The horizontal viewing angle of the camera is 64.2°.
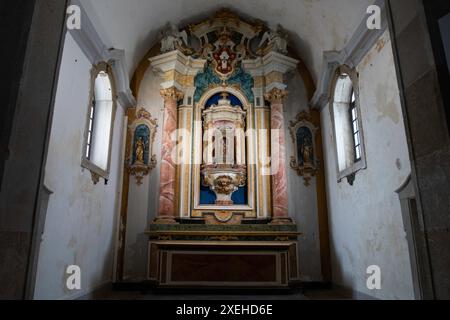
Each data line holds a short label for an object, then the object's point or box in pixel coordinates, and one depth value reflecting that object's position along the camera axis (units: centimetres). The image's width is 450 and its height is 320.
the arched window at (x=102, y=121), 695
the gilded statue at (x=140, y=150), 819
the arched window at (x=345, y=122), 711
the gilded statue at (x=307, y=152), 831
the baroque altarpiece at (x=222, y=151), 691
